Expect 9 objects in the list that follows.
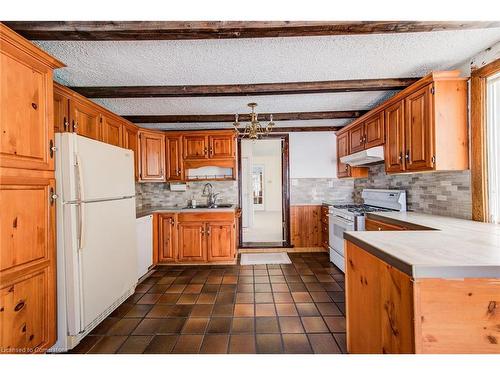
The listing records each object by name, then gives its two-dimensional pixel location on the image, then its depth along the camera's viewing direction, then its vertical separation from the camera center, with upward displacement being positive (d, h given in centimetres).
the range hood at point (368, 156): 300 +37
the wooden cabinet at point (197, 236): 385 -74
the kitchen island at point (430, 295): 98 -47
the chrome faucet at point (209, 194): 456 -11
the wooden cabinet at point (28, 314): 141 -76
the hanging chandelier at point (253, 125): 292 +73
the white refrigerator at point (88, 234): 186 -37
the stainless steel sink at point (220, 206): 450 -32
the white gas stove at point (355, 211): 305 -34
